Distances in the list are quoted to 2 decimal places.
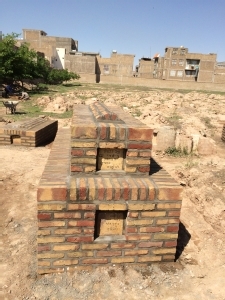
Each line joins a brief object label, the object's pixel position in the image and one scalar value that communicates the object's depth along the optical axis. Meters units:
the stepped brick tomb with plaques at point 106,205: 2.38
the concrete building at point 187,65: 47.44
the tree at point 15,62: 18.28
